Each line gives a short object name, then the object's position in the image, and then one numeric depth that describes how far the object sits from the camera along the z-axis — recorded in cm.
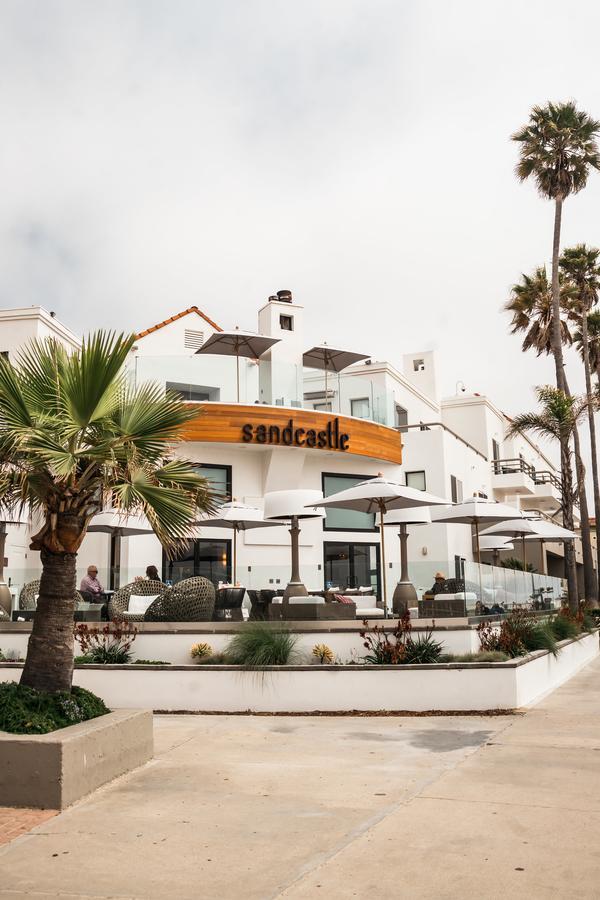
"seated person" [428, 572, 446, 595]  1392
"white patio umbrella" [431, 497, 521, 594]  1688
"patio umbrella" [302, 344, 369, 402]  2617
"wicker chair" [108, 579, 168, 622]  1303
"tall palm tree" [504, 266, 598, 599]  3141
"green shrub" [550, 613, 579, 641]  1594
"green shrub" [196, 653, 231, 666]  1150
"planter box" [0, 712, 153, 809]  620
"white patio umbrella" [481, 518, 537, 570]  2078
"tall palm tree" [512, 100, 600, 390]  2695
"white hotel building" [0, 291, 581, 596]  2375
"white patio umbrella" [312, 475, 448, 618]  1378
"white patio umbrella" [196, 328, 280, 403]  2416
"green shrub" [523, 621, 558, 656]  1315
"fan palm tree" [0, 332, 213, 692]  739
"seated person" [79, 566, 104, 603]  1480
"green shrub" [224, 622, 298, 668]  1116
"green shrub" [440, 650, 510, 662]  1127
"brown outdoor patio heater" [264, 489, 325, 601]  1393
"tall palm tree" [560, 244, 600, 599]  3238
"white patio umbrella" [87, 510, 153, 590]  1529
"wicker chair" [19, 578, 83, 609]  1502
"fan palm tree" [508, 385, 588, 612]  2600
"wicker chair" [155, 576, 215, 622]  1277
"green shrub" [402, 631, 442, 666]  1102
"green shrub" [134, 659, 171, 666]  1169
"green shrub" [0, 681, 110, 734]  666
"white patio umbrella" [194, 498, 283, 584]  1623
